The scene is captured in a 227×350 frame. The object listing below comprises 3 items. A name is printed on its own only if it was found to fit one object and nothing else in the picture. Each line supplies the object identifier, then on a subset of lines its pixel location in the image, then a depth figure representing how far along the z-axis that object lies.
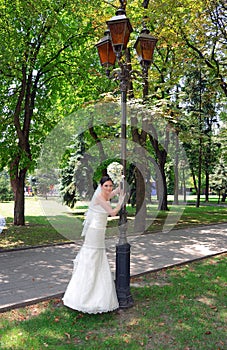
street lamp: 5.45
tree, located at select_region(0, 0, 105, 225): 11.43
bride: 4.91
